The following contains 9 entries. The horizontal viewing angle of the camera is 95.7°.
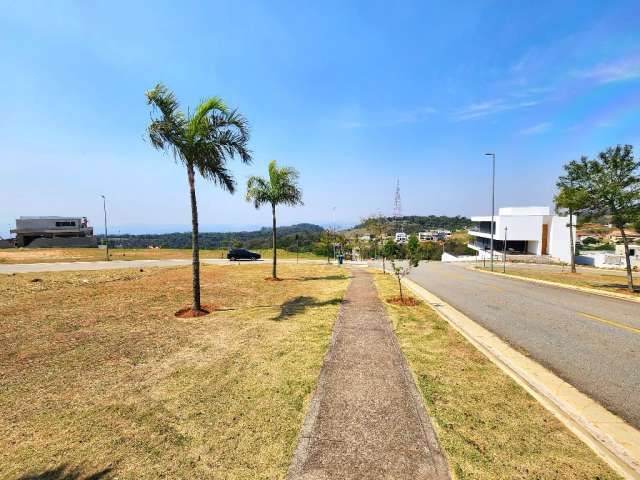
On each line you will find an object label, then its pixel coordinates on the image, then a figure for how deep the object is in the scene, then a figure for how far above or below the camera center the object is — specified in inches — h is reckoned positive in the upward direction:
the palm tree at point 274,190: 703.1 +101.1
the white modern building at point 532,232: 1956.3 -6.8
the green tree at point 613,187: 649.5 +101.8
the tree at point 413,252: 519.7 -37.9
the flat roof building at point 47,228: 2556.6 +28.1
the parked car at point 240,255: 1332.4 -110.1
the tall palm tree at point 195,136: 374.9 +127.1
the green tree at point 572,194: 695.7 +91.1
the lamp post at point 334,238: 1789.5 -46.3
